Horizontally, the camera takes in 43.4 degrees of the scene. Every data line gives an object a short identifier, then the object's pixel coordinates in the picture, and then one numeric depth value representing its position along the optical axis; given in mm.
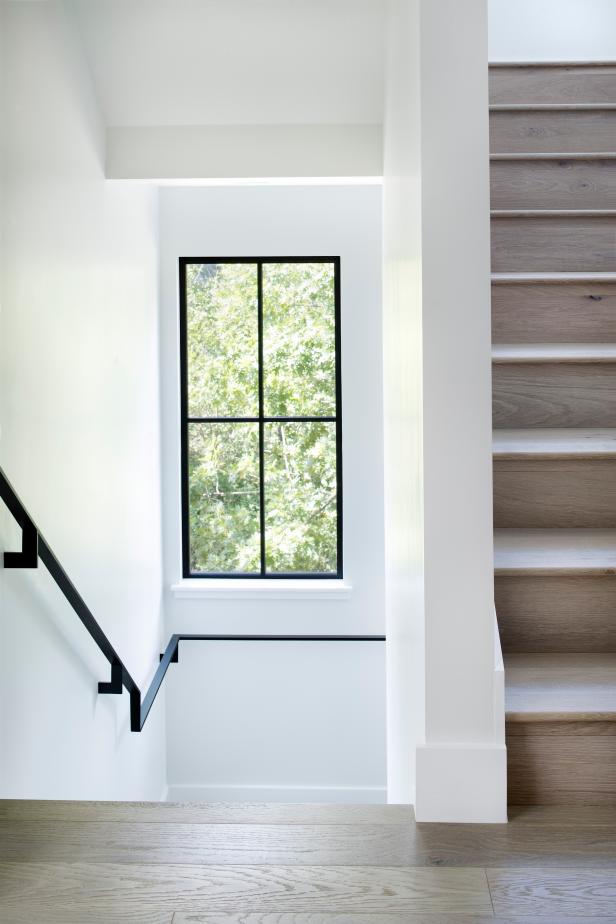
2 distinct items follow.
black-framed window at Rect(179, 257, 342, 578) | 4387
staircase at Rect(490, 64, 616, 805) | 1423
